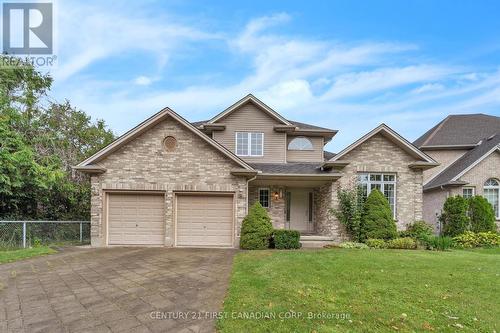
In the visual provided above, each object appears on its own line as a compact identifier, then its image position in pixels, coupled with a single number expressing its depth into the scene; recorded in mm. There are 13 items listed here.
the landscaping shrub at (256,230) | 11320
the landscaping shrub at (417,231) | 12878
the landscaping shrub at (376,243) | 11933
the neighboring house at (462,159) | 15617
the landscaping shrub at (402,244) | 11828
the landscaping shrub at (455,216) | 13883
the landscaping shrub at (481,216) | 13984
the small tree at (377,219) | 12555
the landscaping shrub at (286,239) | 11453
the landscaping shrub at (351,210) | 13070
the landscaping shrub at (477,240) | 13039
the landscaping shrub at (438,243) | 11602
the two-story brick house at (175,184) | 11727
